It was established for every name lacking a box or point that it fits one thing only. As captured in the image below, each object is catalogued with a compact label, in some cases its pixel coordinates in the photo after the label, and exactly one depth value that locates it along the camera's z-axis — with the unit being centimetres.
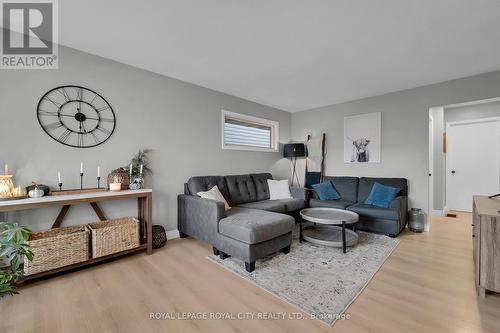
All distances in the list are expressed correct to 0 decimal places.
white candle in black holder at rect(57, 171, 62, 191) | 234
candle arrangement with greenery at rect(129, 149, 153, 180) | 281
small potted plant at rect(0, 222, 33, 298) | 106
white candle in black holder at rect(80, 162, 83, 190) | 249
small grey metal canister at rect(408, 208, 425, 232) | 339
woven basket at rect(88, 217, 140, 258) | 228
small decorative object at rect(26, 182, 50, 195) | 217
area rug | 172
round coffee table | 262
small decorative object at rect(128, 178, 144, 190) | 270
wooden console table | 191
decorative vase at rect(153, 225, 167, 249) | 284
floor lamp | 481
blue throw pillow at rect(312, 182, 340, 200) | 404
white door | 434
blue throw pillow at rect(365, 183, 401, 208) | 341
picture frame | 405
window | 407
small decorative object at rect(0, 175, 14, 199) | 195
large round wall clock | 234
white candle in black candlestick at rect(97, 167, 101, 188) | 260
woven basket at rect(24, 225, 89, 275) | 196
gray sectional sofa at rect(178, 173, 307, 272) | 225
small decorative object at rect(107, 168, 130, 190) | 261
